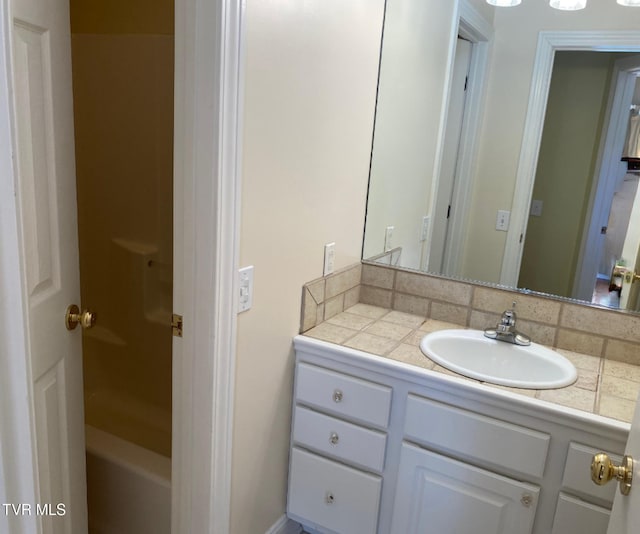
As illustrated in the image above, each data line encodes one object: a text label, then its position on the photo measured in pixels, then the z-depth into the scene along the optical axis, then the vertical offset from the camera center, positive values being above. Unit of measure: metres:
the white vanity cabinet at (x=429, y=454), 1.39 -0.83
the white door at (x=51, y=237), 1.08 -0.23
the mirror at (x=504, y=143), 1.76 +0.08
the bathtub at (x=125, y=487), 1.69 -1.11
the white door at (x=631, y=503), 0.89 -0.56
